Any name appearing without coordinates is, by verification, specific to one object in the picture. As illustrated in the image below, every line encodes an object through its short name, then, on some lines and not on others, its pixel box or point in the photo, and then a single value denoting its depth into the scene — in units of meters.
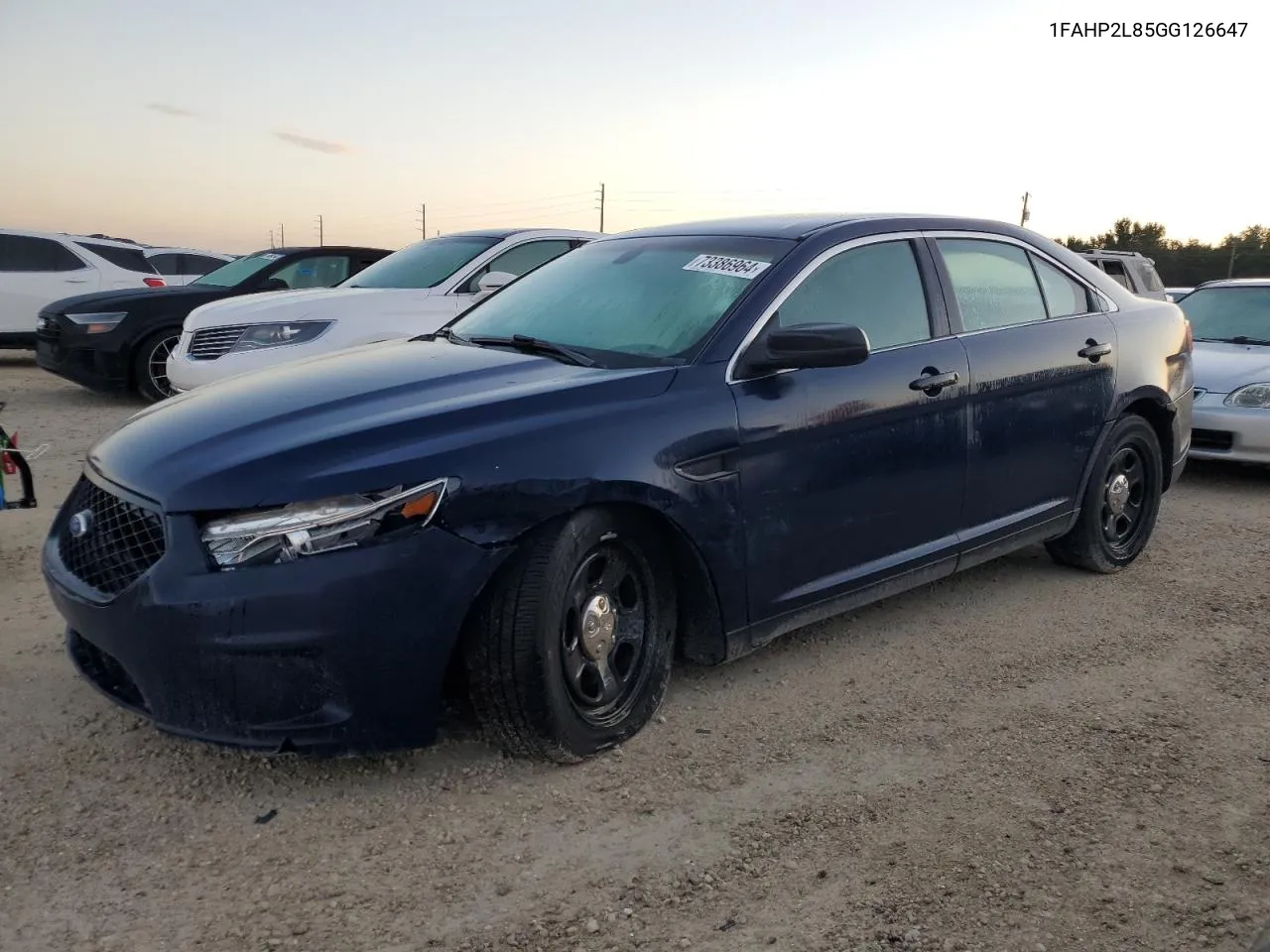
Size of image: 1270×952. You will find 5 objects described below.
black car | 9.78
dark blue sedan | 2.77
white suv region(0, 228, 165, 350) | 12.68
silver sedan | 7.42
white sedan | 7.31
